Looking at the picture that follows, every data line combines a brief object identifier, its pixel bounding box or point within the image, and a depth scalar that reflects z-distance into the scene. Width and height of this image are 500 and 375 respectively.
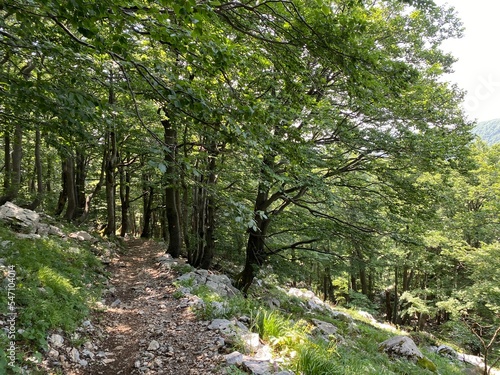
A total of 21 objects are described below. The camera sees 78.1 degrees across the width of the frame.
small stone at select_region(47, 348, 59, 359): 3.46
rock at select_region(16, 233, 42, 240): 6.56
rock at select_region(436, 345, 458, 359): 12.11
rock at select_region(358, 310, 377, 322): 16.45
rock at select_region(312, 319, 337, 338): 7.27
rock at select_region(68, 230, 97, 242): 9.69
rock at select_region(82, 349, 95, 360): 3.94
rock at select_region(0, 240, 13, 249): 5.38
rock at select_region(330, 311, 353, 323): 12.32
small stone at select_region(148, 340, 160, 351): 4.16
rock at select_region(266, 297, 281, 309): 9.42
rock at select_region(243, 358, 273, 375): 3.29
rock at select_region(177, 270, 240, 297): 7.18
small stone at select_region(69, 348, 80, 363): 3.68
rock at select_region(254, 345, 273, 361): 3.69
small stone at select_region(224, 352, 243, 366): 3.48
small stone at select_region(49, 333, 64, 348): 3.67
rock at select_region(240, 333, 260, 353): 3.88
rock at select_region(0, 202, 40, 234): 7.16
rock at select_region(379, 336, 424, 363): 8.19
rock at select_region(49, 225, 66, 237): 8.45
